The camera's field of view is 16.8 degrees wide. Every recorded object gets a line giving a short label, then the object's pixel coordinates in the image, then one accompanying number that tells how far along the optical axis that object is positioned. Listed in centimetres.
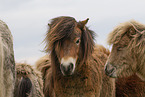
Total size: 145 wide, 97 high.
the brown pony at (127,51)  914
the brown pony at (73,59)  930
